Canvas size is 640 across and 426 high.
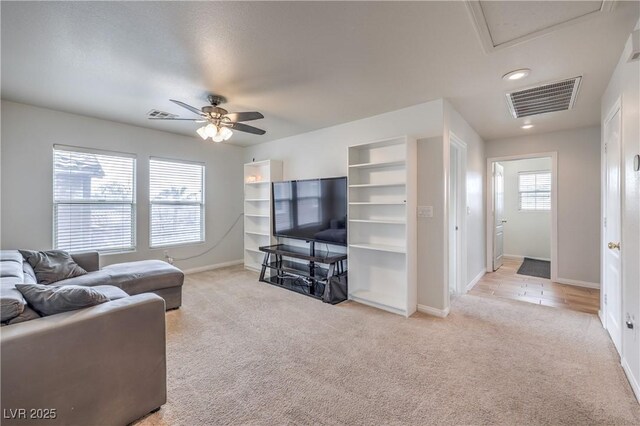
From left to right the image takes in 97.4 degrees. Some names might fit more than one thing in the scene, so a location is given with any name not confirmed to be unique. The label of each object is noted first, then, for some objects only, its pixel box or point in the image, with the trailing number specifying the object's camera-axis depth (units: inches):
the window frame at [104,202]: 145.3
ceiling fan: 114.3
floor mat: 196.5
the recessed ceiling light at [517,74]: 97.1
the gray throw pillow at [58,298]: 60.9
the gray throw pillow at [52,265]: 112.4
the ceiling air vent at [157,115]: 121.4
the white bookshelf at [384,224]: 126.3
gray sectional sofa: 50.7
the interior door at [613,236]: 94.1
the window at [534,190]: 242.8
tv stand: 147.6
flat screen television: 150.3
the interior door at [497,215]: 204.1
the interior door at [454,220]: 154.0
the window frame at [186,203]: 180.4
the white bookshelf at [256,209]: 202.2
